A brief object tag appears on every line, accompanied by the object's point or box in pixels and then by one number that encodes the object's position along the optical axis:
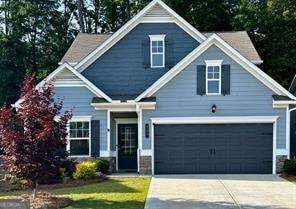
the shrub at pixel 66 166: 16.27
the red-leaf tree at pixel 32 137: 14.63
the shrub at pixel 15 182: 18.47
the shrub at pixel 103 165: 21.82
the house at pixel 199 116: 22.22
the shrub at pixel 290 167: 21.33
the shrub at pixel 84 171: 19.91
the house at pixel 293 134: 30.08
